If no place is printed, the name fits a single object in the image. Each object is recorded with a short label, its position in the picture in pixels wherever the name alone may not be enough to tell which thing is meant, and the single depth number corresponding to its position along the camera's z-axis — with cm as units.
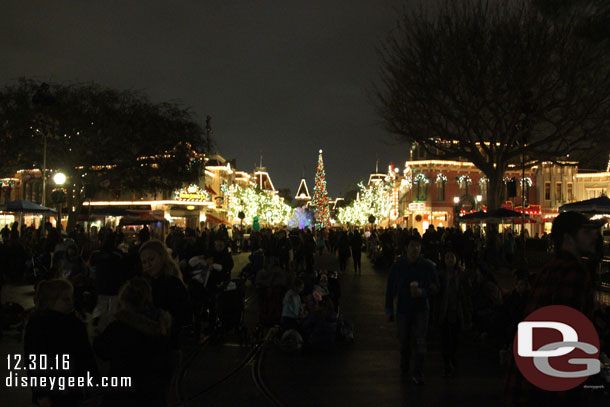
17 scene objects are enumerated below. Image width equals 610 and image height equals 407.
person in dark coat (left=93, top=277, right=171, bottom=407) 385
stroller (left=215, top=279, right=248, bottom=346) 986
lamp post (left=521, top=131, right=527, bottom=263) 1872
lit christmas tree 9679
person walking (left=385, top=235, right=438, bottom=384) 709
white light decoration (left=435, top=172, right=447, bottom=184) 5730
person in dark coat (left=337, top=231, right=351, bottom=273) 2388
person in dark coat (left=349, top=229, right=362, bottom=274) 2308
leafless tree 2409
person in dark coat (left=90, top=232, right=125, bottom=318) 928
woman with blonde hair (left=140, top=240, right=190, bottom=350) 466
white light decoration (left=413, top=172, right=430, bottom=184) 5733
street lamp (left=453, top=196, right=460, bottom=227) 3325
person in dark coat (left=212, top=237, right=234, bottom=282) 1070
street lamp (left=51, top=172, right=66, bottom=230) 2158
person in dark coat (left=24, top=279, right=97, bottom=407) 382
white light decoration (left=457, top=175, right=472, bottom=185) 5593
